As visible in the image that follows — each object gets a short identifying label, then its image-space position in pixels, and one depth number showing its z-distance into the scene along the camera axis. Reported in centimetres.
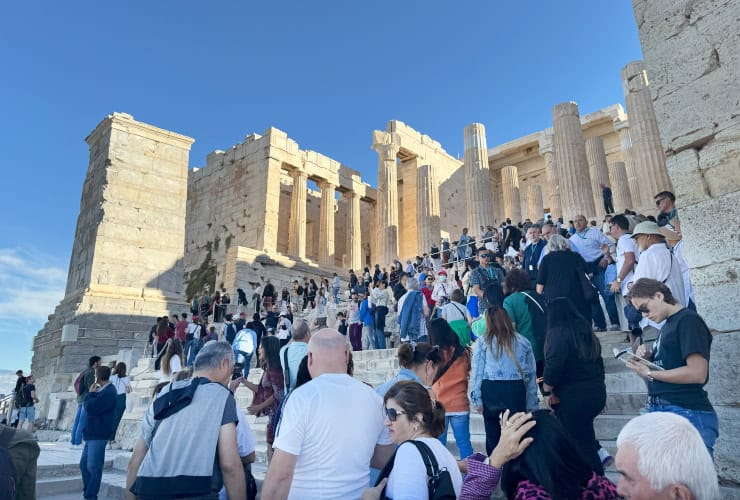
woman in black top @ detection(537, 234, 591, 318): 502
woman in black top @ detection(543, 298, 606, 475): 306
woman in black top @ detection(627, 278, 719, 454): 263
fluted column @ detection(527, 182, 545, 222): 2685
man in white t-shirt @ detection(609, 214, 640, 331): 561
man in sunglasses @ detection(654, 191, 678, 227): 576
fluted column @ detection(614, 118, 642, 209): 1910
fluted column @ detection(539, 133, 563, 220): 2170
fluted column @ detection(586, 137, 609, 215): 2095
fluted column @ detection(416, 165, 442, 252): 2462
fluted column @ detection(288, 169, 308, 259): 2698
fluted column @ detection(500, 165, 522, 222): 2605
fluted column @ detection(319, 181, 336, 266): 2794
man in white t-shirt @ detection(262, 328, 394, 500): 212
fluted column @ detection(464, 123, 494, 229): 2183
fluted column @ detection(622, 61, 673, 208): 1664
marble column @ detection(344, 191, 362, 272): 2897
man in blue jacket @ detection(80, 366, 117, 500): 477
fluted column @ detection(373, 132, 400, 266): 2470
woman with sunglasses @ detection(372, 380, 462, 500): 202
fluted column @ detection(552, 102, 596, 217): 1783
